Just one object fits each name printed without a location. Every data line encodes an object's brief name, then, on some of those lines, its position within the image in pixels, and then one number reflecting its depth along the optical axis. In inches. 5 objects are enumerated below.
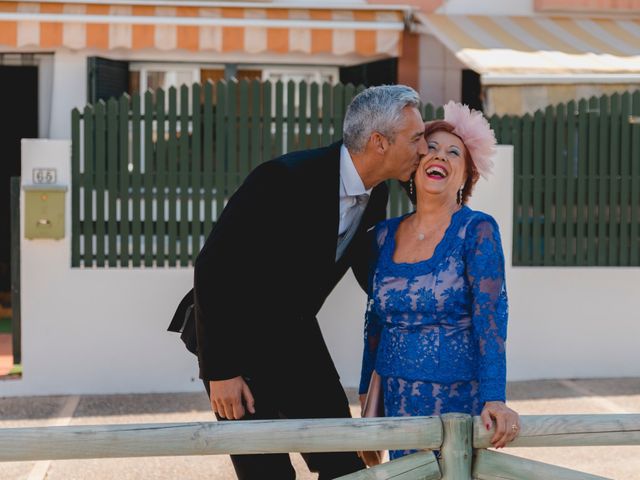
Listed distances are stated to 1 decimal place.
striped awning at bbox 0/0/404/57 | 440.8
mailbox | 310.0
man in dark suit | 145.7
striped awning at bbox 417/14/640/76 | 421.7
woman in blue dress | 137.8
